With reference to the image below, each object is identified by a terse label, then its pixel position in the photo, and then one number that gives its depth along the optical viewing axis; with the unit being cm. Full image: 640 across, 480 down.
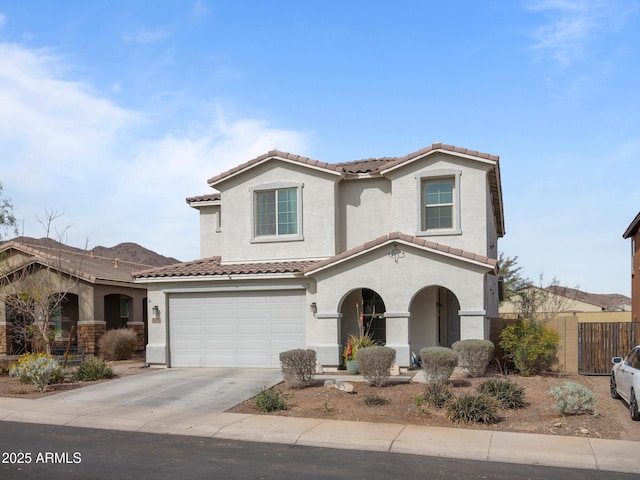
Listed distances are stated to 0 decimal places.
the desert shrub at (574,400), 1212
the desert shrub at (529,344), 1680
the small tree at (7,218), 2762
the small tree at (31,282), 2189
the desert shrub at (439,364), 1397
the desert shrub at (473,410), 1180
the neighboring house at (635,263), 2841
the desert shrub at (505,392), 1291
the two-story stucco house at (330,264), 1794
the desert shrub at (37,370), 1603
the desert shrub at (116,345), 2370
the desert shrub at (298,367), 1526
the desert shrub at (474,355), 1583
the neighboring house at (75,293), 2528
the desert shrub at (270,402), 1312
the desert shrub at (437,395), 1277
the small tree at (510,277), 4241
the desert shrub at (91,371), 1781
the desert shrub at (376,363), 1486
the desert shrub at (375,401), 1320
